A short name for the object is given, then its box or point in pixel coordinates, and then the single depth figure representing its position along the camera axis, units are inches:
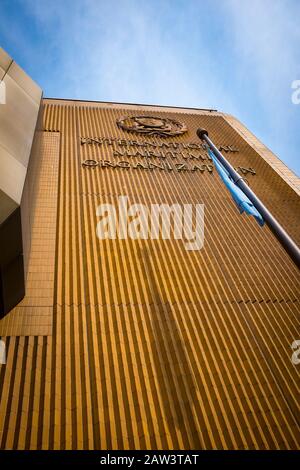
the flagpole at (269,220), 182.7
